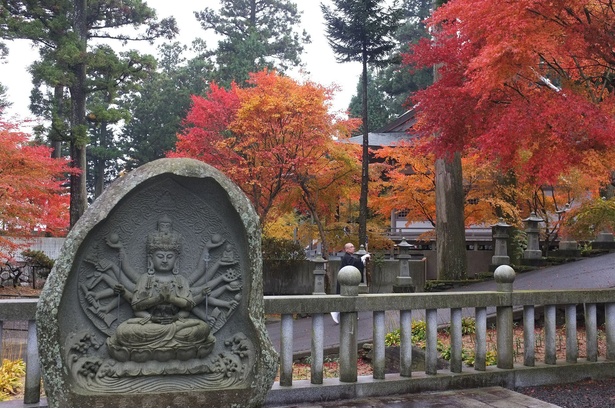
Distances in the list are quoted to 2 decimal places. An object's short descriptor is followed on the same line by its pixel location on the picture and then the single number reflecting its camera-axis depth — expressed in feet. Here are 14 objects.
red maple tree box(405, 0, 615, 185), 22.68
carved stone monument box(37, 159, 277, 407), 13.09
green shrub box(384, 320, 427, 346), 29.30
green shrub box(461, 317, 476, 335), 29.55
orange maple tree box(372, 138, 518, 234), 54.24
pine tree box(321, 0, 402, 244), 62.28
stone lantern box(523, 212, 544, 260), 49.01
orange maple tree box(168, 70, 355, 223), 55.11
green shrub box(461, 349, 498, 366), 21.90
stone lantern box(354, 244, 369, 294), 47.44
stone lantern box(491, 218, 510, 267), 48.24
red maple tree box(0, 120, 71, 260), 43.78
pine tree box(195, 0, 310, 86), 99.91
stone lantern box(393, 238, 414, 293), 50.55
